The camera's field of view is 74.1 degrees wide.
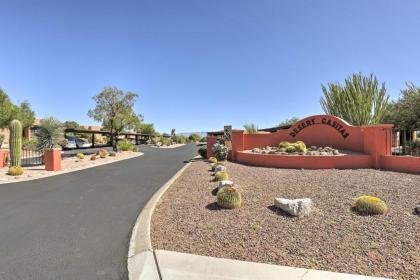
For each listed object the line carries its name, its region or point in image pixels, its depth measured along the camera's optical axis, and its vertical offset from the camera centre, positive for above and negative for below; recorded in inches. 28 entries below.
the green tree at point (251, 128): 1003.3 +38.3
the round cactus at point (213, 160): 618.8 -48.5
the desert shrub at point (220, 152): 659.4 -32.5
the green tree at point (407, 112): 721.0 +70.6
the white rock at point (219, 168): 445.2 -48.6
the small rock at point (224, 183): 315.8 -52.0
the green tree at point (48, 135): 660.7 +10.6
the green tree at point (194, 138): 2827.3 +5.3
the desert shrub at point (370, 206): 219.5 -55.1
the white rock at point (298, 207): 222.8 -56.0
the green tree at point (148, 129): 3002.0 +106.5
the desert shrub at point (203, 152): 783.7 -39.0
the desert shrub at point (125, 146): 1143.5 -29.3
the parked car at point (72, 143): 1354.6 -18.9
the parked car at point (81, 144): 1507.4 -25.8
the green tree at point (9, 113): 1135.5 +120.3
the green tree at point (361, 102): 777.6 +103.1
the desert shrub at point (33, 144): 671.2 -11.1
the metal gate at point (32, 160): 683.9 -58.3
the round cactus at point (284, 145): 554.8 -14.3
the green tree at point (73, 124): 2475.4 +139.9
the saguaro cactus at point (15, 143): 581.3 -7.1
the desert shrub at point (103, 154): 864.3 -46.8
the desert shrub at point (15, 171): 498.3 -56.7
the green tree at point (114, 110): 1083.9 +114.0
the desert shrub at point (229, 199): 249.4 -54.9
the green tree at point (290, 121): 2722.4 +169.8
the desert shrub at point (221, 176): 381.0 -52.3
